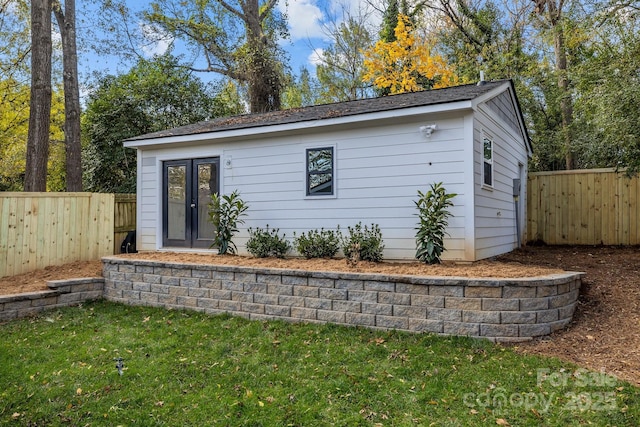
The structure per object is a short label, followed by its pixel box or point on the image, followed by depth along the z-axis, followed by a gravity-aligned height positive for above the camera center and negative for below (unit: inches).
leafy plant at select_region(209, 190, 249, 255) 263.4 -1.4
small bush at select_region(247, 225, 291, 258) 254.1 -19.3
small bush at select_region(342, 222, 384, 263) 220.3 -16.6
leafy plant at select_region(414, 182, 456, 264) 200.8 -4.3
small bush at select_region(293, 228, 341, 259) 239.5 -17.3
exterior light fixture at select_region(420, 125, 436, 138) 216.4 +47.4
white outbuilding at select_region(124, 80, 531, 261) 214.5 +30.2
